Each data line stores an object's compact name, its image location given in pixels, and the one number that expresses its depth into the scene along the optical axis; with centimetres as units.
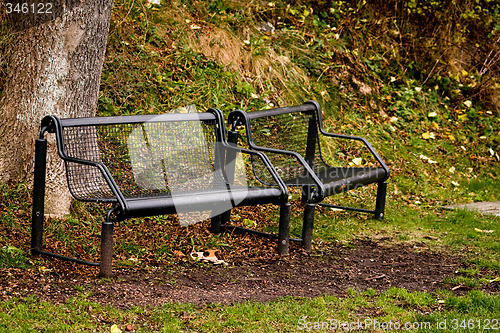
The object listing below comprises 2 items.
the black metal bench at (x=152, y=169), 780
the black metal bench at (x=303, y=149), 997
